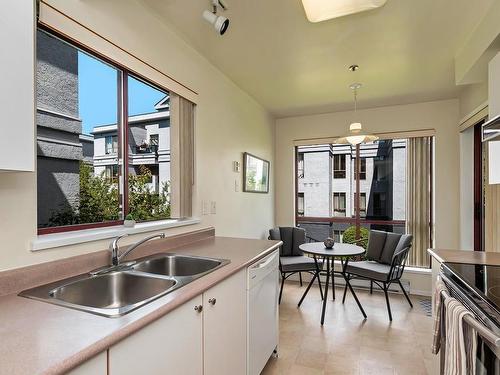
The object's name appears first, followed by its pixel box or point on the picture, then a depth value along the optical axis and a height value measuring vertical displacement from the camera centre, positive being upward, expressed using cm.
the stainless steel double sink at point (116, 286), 117 -46
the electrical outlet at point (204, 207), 255 -17
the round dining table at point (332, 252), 300 -70
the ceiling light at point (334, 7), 165 +109
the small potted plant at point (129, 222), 182 -21
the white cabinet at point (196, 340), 94 -62
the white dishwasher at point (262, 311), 180 -86
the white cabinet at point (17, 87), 94 +36
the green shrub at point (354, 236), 421 -72
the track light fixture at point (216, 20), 175 +106
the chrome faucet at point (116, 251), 154 -34
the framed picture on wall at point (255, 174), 341 +20
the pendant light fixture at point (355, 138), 317 +57
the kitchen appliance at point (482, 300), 100 -48
